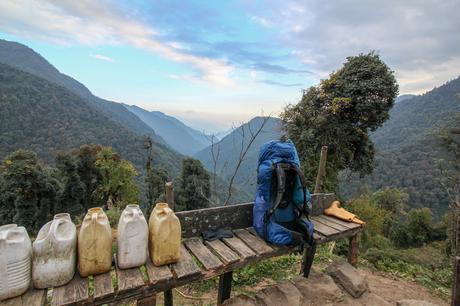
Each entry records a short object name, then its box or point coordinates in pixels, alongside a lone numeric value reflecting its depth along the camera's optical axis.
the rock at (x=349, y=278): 3.31
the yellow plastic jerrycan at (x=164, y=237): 2.15
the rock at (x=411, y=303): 3.00
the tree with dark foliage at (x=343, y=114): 11.25
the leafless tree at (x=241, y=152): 5.75
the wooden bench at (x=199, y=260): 1.81
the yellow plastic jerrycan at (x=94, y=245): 1.94
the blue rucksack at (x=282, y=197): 2.89
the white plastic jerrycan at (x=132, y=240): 2.06
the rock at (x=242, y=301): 2.66
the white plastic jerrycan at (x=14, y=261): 1.65
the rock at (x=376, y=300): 3.19
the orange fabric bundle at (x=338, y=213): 3.70
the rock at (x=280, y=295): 2.76
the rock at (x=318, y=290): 3.01
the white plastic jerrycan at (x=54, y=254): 1.80
